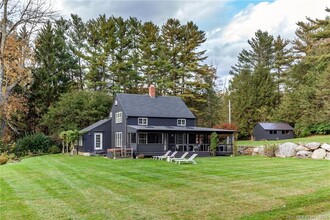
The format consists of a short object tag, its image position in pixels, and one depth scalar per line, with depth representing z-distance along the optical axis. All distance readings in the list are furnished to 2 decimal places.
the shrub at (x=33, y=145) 28.51
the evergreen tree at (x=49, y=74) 36.09
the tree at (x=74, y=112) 32.75
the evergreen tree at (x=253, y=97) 42.91
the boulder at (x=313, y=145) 20.79
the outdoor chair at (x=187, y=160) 17.47
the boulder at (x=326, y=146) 20.00
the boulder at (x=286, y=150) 21.91
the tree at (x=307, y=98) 34.97
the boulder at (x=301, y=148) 21.49
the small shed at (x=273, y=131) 38.16
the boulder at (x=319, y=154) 19.97
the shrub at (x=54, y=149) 30.83
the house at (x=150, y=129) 25.11
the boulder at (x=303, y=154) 20.89
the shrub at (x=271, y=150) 22.91
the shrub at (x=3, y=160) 19.55
